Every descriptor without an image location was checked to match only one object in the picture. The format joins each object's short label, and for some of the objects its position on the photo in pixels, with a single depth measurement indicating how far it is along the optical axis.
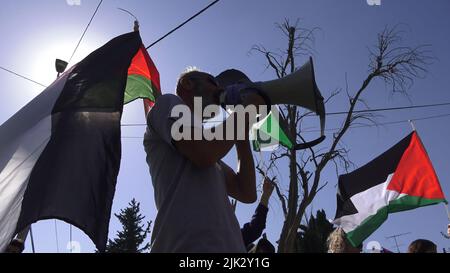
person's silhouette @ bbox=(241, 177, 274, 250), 3.42
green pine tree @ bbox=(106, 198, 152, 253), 28.34
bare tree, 10.35
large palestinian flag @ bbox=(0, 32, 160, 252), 1.88
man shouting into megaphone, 1.48
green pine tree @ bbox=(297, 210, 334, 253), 17.53
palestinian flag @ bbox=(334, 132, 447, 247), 6.07
